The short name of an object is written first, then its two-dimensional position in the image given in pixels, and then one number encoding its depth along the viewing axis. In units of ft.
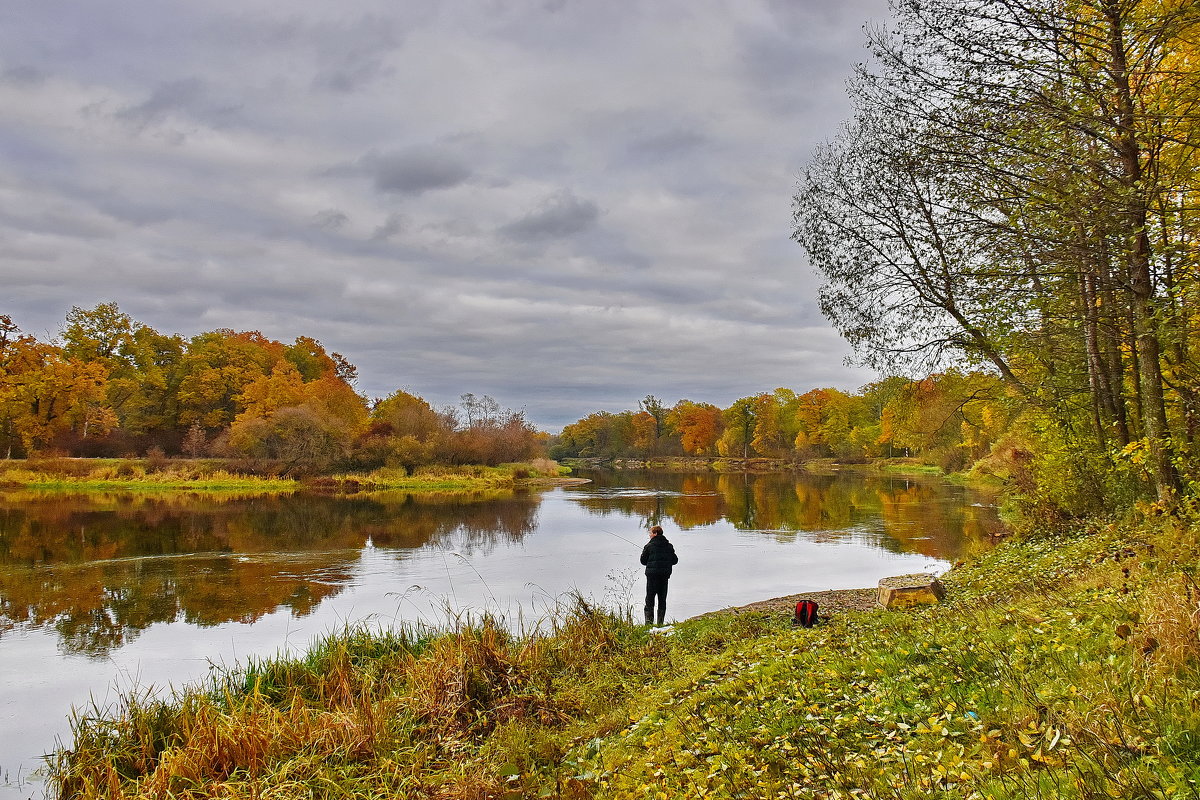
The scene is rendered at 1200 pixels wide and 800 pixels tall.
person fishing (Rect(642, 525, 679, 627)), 41.34
